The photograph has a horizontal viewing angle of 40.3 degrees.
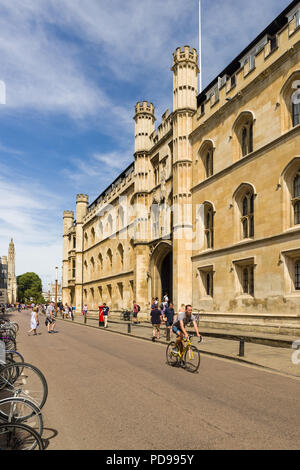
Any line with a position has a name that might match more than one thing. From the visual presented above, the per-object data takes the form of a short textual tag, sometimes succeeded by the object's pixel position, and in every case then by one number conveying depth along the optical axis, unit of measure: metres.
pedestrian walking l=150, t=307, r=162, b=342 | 18.72
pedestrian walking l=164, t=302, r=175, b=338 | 20.81
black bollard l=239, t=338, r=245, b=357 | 12.58
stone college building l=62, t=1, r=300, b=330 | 17.73
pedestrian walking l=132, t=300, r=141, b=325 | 30.55
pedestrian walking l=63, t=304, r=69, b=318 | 46.26
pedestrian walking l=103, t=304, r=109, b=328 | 28.14
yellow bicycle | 10.55
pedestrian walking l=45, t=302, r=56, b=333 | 23.94
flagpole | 30.18
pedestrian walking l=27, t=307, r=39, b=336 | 21.81
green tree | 134.50
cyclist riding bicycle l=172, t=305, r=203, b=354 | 10.98
